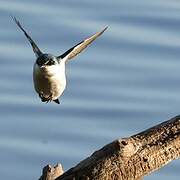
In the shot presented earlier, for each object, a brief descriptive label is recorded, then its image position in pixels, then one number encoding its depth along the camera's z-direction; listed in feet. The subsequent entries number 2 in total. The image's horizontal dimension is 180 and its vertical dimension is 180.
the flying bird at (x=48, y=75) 53.57
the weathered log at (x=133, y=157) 42.34
